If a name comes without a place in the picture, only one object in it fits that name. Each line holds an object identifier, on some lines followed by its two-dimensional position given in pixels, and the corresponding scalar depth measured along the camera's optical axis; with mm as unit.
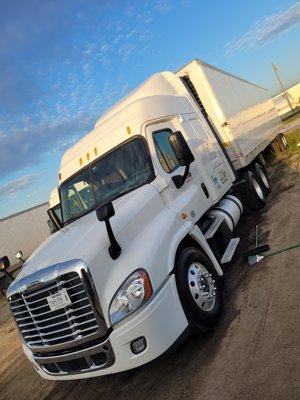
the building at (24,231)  24500
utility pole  62956
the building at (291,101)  63053
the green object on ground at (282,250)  6319
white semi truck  3973
